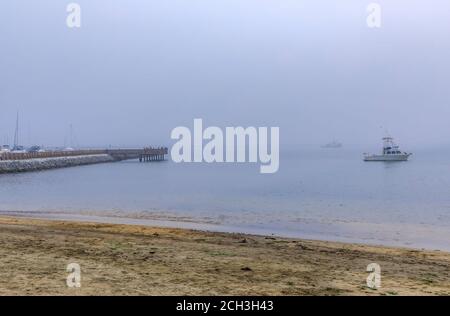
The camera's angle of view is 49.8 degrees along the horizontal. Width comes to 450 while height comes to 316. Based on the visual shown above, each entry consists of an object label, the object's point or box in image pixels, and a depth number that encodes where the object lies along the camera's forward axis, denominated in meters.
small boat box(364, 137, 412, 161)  124.25
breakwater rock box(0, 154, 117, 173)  76.62
